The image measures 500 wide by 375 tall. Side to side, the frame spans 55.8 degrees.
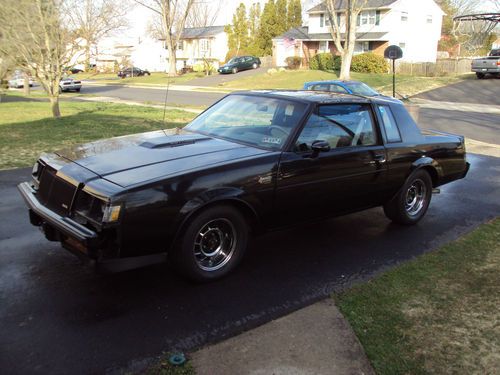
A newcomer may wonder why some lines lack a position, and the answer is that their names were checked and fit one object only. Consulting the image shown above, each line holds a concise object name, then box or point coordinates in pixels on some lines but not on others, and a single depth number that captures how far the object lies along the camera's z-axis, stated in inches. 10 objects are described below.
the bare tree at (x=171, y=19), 2050.9
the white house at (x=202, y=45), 2792.8
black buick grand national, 139.6
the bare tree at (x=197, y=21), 2912.6
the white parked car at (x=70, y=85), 1370.6
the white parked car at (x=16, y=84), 1547.2
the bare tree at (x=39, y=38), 506.9
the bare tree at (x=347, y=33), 1245.1
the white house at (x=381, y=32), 1769.2
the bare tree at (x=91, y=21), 561.6
